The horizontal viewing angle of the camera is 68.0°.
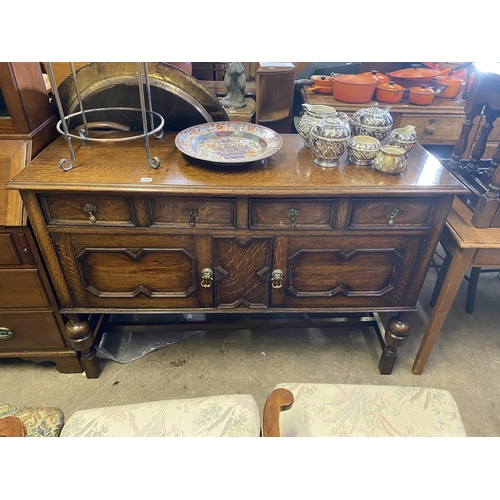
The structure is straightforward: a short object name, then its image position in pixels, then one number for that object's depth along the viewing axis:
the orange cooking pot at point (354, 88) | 2.20
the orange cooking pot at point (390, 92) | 2.23
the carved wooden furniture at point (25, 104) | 1.19
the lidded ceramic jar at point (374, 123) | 1.33
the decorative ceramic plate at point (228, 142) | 1.23
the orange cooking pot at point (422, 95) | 2.21
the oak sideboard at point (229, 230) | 1.16
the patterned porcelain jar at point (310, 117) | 1.32
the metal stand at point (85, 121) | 1.14
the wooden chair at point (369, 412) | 1.03
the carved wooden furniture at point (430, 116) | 2.23
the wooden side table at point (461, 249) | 1.29
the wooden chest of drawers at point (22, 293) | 1.23
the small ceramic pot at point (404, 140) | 1.26
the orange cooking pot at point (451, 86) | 2.30
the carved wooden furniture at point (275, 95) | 2.19
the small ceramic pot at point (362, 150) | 1.24
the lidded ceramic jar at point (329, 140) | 1.20
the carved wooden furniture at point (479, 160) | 1.30
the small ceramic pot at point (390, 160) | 1.20
